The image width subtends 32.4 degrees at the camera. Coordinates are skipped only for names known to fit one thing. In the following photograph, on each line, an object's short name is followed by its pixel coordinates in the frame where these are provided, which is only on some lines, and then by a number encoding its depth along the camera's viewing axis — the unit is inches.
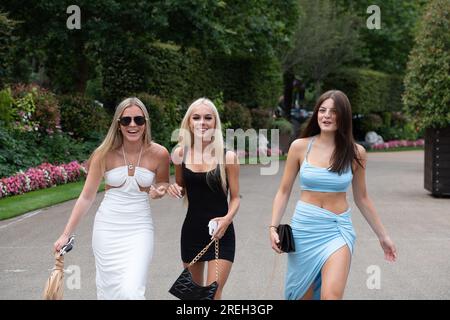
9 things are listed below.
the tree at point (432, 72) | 617.6
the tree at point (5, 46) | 637.3
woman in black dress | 211.3
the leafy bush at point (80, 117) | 816.3
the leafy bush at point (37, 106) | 698.8
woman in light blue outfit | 204.4
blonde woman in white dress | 206.8
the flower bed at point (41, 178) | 588.1
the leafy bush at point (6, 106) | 650.2
